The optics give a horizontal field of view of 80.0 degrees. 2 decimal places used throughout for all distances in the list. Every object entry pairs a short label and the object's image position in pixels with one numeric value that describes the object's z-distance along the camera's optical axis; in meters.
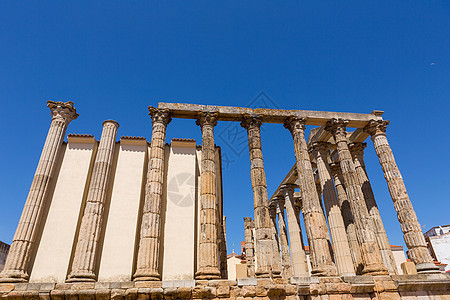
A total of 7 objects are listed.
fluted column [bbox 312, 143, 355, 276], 13.87
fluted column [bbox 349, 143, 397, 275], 13.84
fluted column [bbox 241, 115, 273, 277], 11.19
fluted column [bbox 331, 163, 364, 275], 15.11
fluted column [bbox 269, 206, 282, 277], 22.18
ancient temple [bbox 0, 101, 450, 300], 10.36
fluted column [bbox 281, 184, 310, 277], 17.56
